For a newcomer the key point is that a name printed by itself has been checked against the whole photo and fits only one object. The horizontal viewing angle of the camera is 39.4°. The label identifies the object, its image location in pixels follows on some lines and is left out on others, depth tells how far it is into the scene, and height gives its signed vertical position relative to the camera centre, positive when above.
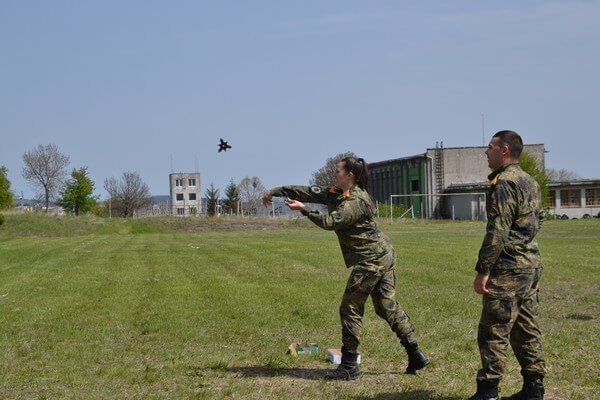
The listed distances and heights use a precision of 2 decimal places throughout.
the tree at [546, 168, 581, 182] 137.62 +5.63
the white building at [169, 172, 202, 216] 129.62 +4.08
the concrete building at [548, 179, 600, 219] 84.62 +1.01
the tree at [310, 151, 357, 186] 100.31 +4.75
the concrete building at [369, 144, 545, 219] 84.31 +3.42
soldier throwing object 8.12 -0.53
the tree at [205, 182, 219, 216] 95.00 +1.83
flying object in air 18.62 +1.52
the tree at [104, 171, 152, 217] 107.00 +2.70
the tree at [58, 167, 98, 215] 85.00 +2.41
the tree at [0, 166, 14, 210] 68.62 +2.11
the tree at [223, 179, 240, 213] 96.81 +1.74
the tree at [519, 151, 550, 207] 73.69 +3.51
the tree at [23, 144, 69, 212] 88.69 +5.07
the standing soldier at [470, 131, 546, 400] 6.54 -0.40
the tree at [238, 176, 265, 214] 110.20 +3.17
